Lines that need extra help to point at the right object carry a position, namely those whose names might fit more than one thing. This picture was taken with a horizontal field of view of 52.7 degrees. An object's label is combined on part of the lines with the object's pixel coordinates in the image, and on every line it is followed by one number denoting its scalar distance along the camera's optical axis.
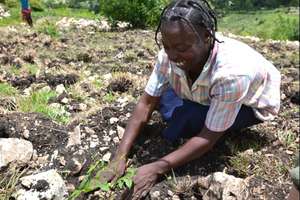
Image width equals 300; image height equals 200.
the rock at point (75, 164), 1.55
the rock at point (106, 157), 1.58
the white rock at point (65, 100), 2.16
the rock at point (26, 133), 1.73
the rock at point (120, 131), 1.73
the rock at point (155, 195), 1.44
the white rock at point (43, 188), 1.39
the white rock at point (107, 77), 2.62
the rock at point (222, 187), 1.38
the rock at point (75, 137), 1.70
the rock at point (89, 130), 1.74
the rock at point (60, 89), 2.32
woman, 1.34
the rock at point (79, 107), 2.08
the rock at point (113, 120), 1.81
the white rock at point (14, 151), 1.57
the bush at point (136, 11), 5.38
